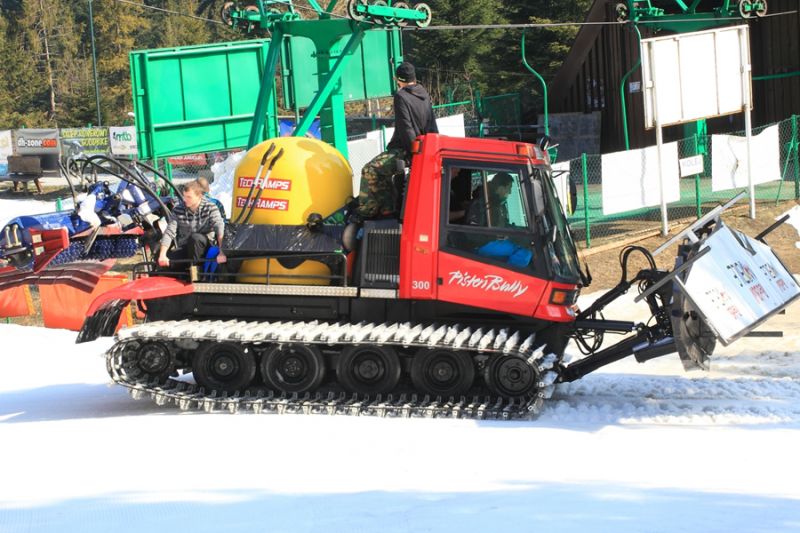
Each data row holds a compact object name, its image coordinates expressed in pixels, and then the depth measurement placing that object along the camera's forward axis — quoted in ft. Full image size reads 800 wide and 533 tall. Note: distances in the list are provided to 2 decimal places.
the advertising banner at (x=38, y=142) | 130.00
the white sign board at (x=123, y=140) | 124.36
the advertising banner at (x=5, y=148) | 132.67
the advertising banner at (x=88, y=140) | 127.85
